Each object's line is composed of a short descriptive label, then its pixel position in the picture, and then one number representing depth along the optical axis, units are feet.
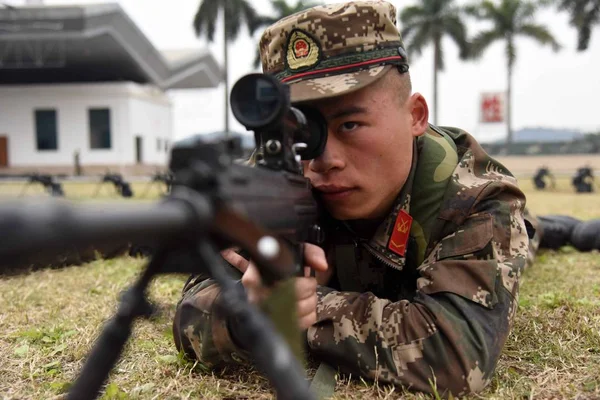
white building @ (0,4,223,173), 97.40
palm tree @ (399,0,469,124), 102.47
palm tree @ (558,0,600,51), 86.48
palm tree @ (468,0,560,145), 99.04
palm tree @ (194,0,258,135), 108.58
